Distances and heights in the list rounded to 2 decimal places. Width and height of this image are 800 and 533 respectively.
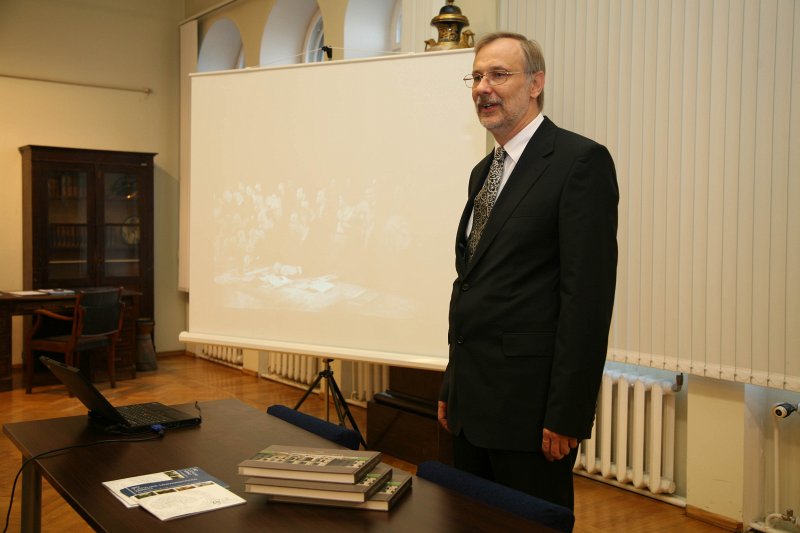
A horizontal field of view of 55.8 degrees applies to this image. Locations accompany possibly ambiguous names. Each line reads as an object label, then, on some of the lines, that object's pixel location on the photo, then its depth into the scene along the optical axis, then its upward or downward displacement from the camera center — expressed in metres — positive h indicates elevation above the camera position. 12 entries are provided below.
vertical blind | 3.16 +0.42
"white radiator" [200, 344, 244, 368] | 7.59 -1.08
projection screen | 3.31 +0.23
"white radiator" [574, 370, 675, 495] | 3.73 -0.93
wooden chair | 6.14 -0.66
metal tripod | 3.66 -0.67
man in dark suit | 1.80 -0.09
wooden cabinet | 7.13 +0.27
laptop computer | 2.04 -0.48
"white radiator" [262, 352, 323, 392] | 6.44 -1.03
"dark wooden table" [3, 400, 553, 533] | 1.40 -0.50
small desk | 6.22 -0.49
